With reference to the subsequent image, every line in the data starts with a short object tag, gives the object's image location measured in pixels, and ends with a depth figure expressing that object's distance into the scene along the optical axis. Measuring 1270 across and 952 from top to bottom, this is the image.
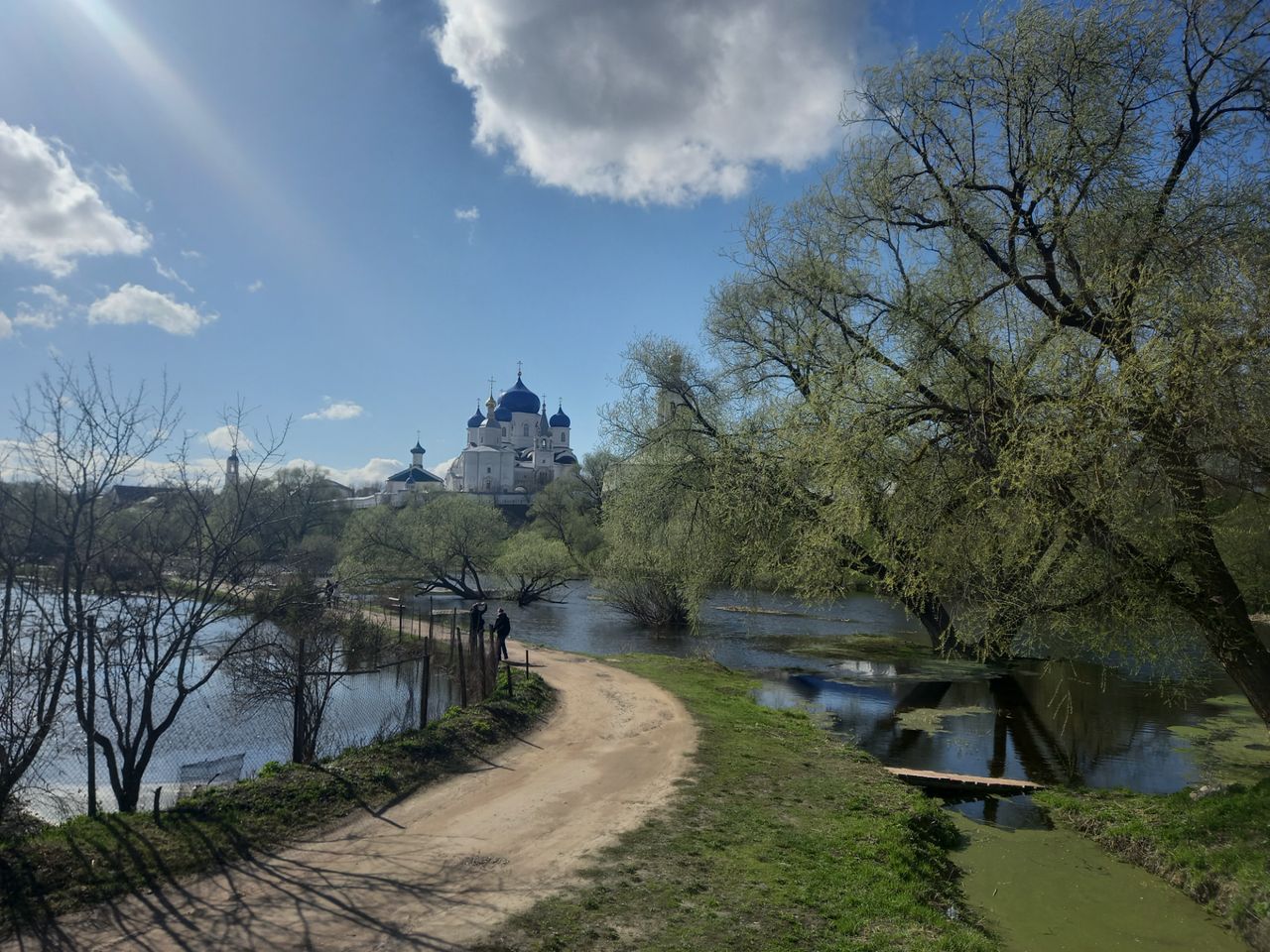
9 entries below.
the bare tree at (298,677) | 10.77
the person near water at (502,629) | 17.36
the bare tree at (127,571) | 7.90
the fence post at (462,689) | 13.20
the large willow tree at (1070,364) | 6.83
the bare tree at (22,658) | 6.70
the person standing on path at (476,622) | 17.11
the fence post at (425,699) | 11.32
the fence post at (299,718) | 10.62
